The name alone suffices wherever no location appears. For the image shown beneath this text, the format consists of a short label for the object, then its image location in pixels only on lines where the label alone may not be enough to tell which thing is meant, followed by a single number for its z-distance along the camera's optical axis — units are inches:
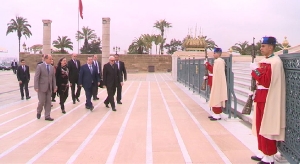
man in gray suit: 312.7
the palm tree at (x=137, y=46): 2190.9
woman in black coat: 369.1
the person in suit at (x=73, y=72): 435.5
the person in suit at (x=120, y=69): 431.2
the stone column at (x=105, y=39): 1043.9
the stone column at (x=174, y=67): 920.2
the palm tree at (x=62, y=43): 2229.3
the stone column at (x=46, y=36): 1024.2
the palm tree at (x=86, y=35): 2317.9
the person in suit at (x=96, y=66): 430.4
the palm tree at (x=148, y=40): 2142.0
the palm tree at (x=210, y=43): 1941.4
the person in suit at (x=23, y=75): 469.4
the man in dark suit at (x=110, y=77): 382.6
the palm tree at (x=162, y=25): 2347.4
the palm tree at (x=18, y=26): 2216.3
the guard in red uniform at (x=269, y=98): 168.1
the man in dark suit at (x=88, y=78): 388.2
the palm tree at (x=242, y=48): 1868.8
